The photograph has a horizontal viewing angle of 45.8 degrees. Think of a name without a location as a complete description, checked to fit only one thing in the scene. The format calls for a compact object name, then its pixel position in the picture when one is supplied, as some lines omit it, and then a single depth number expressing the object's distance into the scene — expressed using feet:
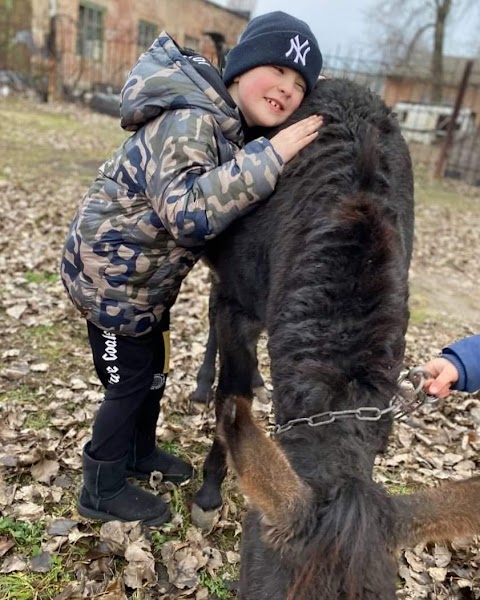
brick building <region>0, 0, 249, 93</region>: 66.54
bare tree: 87.09
